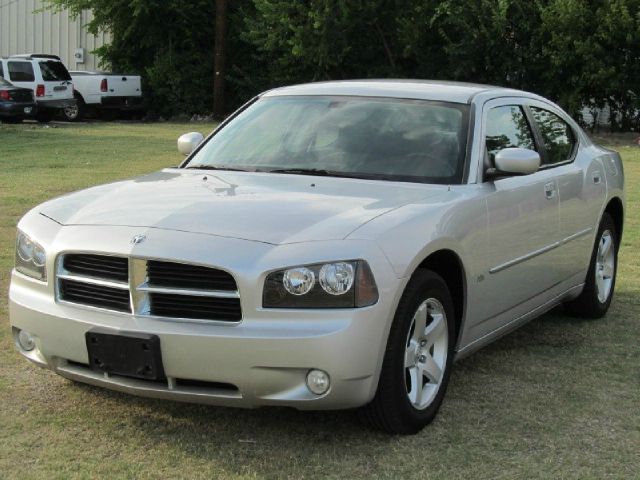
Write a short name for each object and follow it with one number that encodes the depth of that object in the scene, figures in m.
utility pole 33.94
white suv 29.22
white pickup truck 32.31
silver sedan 3.96
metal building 41.75
